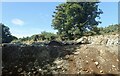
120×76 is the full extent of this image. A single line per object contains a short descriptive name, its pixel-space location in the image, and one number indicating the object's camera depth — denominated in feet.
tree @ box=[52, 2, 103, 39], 30.52
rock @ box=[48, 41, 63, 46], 18.90
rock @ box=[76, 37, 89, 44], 21.25
